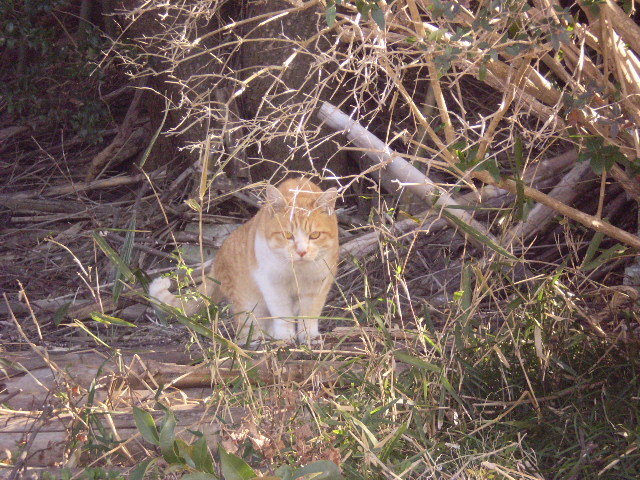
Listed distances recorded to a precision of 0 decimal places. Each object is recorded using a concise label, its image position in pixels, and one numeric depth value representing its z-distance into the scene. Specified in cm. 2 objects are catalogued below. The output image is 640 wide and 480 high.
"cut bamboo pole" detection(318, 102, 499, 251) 694
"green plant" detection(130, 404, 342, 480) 413
